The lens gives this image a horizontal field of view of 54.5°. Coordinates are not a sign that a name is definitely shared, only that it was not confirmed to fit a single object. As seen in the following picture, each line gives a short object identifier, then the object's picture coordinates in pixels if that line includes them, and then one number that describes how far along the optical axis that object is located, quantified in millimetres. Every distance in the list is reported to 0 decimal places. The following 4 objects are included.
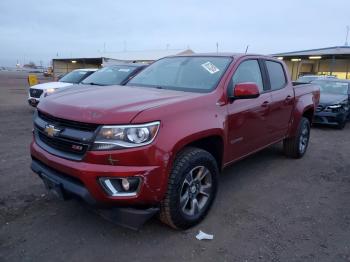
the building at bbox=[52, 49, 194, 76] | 38562
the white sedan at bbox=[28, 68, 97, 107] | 10680
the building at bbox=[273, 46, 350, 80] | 31992
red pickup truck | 2879
